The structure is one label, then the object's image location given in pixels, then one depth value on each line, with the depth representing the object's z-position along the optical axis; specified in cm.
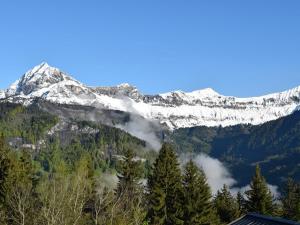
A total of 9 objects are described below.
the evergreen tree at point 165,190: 7769
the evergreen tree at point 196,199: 7706
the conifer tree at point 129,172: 8138
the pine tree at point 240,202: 9813
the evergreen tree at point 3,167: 7081
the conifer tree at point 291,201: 10247
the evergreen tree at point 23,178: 5569
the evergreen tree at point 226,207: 9638
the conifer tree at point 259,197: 8944
